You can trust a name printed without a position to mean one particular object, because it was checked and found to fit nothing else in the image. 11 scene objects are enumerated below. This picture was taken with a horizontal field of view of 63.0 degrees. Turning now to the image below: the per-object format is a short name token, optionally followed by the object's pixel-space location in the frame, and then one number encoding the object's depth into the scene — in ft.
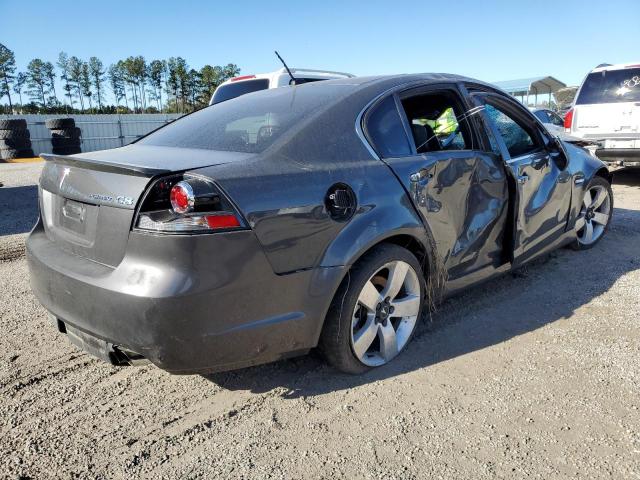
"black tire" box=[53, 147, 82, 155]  62.66
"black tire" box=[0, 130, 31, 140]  59.06
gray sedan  7.15
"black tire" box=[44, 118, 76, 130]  62.08
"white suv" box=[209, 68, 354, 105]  25.31
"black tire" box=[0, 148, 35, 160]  59.15
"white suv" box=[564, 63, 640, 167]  29.07
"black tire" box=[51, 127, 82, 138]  62.13
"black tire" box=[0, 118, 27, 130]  59.67
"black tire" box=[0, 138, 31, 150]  59.11
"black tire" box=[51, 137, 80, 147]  62.18
